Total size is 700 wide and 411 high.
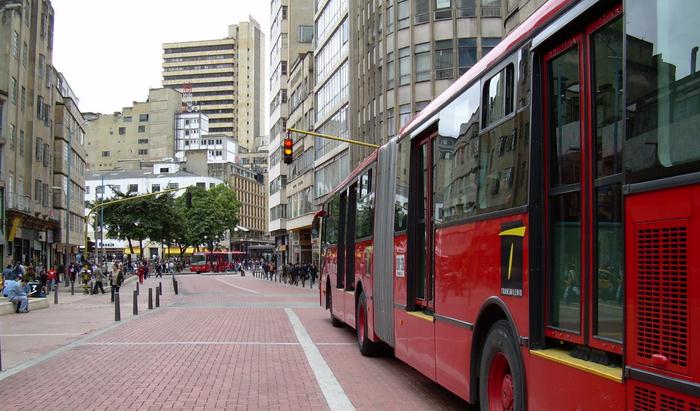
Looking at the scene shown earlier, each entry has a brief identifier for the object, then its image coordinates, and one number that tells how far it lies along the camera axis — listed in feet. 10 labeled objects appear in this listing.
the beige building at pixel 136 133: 490.90
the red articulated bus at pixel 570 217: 11.73
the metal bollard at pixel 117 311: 67.00
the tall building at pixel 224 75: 607.78
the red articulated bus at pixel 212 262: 296.10
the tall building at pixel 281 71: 240.94
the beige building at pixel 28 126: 136.46
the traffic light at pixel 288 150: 85.25
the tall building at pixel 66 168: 189.26
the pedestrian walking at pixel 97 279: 126.31
